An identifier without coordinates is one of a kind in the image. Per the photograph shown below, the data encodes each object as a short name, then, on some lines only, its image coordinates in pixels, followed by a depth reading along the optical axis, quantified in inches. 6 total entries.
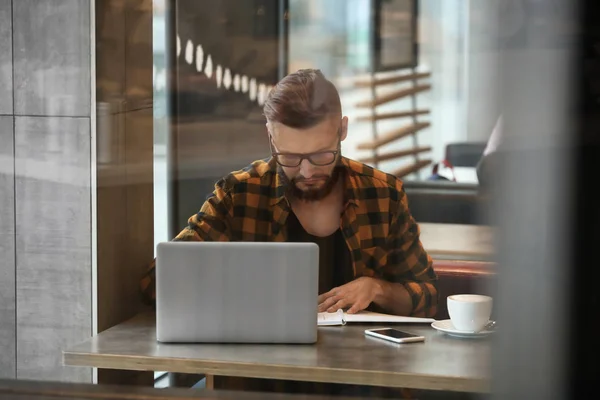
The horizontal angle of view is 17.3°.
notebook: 173.9
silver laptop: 164.5
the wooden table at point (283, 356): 158.0
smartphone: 168.0
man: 170.1
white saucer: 160.7
